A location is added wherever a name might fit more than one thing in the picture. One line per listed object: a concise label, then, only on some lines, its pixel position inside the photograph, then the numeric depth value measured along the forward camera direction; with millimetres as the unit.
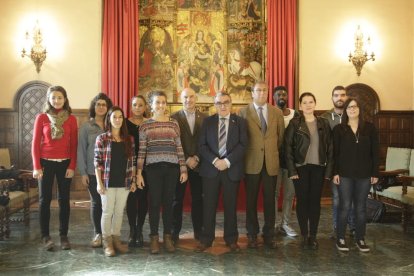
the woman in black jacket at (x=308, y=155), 4059
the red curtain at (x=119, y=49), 6914
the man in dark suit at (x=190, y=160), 4254
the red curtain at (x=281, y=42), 7090
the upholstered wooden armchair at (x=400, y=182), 4984
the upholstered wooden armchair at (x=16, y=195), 4535
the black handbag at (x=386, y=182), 5526
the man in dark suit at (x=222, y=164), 4031
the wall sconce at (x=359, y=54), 7055
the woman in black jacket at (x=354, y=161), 4039
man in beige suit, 4137
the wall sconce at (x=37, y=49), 6719
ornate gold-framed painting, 7129
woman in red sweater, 4074
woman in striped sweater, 3961
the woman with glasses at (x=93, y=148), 4141
